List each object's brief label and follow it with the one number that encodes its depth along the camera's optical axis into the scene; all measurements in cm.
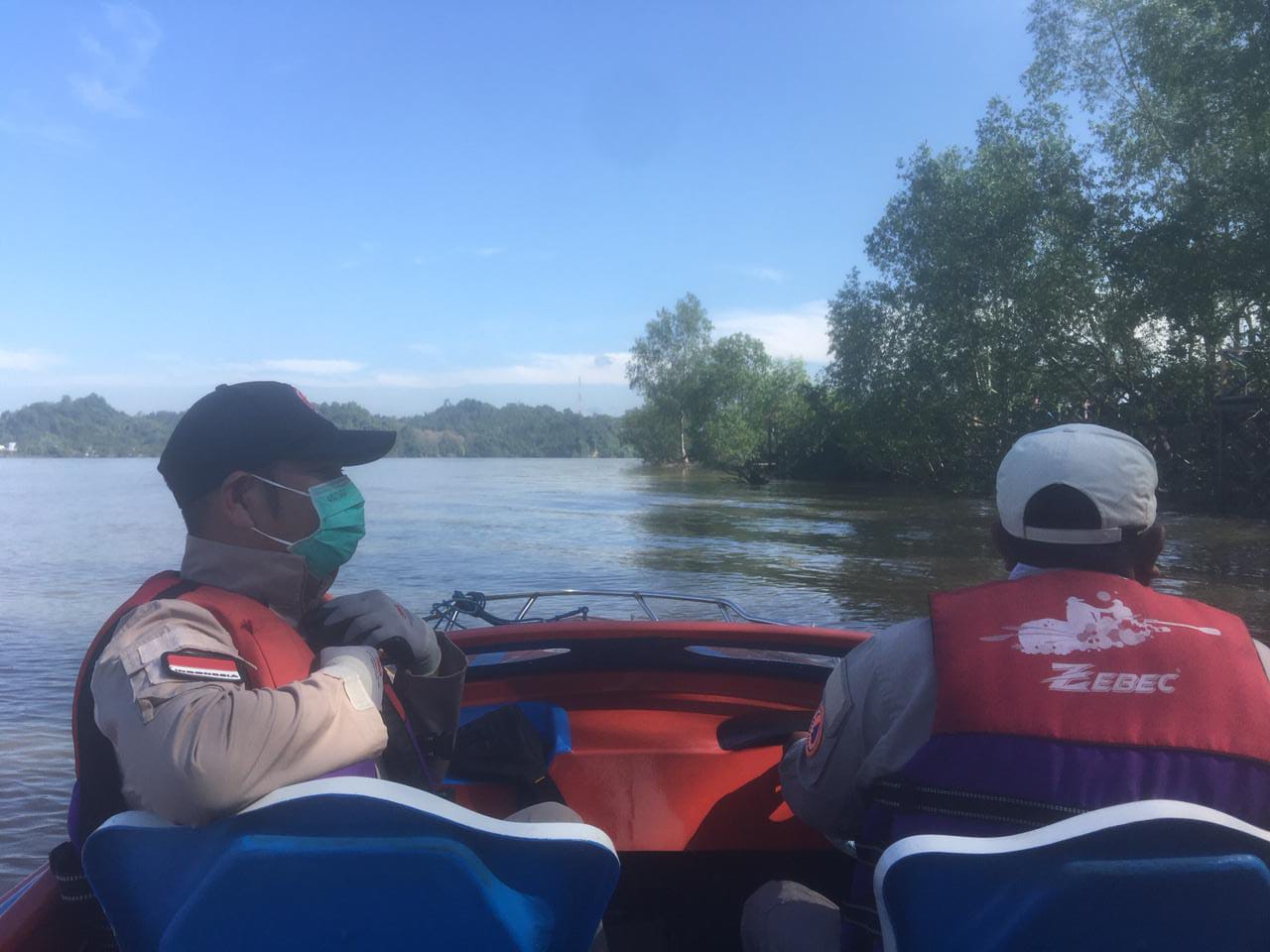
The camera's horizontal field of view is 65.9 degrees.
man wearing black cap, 136
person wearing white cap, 138
